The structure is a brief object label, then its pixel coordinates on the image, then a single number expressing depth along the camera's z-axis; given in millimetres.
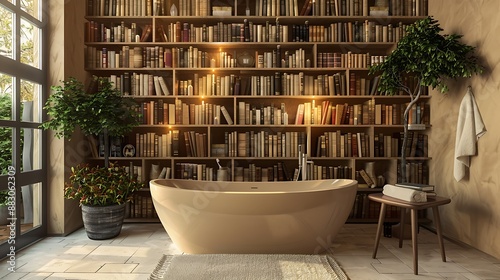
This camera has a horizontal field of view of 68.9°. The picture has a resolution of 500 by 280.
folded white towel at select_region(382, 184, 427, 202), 2859
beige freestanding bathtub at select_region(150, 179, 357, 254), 2891
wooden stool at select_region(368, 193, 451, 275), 2748
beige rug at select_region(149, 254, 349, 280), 2604
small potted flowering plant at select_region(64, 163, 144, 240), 3557
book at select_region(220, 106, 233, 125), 4227
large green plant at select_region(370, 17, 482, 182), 3318
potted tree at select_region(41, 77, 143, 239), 3467
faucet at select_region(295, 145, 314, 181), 3870
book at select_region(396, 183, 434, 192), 3021
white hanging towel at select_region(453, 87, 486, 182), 3295
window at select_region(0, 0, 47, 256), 3068
